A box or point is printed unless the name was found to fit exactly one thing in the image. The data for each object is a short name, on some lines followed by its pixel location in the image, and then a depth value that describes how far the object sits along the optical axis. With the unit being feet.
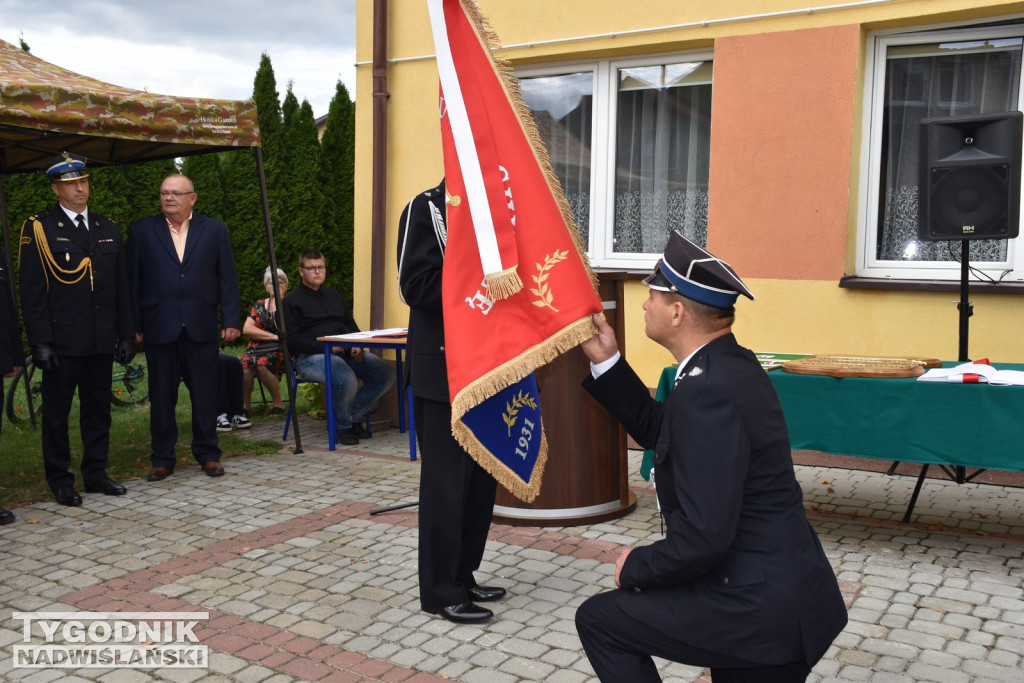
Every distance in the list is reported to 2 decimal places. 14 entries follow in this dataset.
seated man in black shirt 26.18
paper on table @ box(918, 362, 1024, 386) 14.89
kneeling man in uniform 7.10
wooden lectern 17.28
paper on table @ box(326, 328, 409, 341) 25.13
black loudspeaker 17.89
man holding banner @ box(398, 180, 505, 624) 12.62
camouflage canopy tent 18.65
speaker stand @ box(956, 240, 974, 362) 18.94
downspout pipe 29.09
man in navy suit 21.75
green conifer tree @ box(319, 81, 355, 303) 47.93
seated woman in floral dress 29.66
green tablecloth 14.70
